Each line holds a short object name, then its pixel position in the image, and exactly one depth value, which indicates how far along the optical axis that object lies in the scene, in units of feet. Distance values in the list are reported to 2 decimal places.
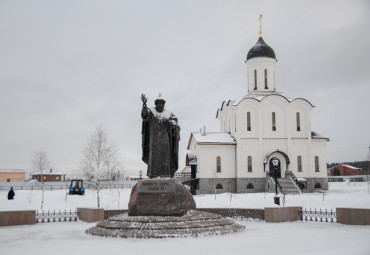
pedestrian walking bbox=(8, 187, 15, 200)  86.01
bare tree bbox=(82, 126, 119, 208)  89.80
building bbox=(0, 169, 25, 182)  210.34
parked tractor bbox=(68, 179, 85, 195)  104.37
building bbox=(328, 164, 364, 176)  260.83
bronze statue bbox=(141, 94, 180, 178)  37.68
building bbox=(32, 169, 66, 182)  238.27
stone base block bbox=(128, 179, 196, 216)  34.19
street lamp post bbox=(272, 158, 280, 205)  56.29
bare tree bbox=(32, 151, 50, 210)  113.15
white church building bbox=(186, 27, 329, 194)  110.11
